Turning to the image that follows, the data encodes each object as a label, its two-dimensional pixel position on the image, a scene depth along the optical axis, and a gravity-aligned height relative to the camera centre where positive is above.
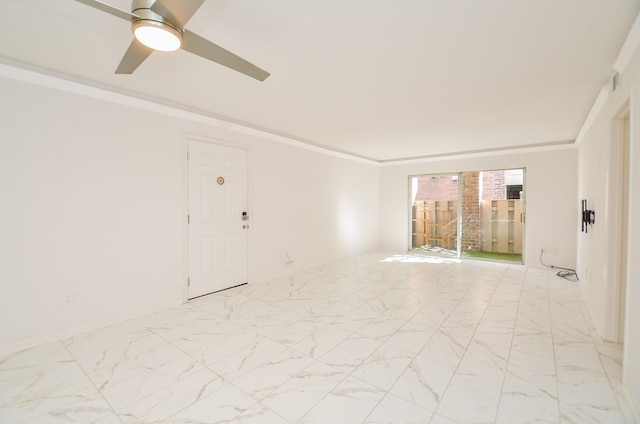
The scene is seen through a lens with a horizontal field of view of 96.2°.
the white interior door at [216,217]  3.60 -0.14
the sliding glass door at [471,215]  6.62 -0.18
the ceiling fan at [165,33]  1.35 +0.92
